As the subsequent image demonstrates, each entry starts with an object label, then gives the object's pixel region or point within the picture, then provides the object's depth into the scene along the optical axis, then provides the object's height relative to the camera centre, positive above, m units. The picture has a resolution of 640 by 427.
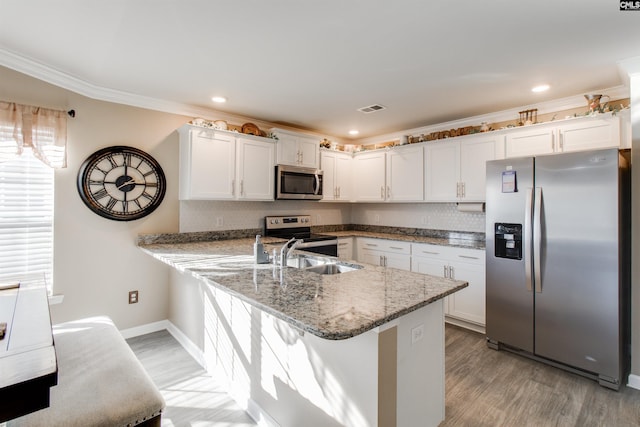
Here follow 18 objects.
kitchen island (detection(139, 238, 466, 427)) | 1.28 -0.65
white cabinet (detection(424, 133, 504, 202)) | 3.52 +0.64
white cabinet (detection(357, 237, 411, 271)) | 3.96 -0.46
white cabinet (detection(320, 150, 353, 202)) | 4.62 +0.66
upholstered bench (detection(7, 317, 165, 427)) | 1.20 -0.76
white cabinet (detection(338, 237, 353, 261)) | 4.43 -0.43
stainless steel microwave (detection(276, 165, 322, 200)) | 3.98 +0.47
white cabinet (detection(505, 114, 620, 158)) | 2.78 +0.81
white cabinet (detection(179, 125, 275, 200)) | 3.30 +0.59
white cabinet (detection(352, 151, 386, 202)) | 4.57 +0.63
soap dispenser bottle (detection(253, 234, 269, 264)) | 2.24 -0.27
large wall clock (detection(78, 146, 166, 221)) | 2.92 +0.33
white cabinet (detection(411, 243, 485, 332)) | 3.32 -0.62
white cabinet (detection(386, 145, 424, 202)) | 4.12 +0.61
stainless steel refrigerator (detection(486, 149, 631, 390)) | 2.27 -0.33
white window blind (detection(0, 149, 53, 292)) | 2.57 -0.02
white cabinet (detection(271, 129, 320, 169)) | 4.01 +0.93
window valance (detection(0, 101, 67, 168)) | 2.46 +0.70
